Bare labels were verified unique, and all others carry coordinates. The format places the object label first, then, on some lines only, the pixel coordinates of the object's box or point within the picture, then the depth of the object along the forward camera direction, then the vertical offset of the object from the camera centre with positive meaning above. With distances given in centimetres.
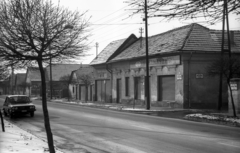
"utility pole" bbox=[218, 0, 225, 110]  2436 -77
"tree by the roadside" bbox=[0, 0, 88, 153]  850 +157
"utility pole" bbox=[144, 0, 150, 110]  2656 +129
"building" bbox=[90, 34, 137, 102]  4134 +285
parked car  2136 -95
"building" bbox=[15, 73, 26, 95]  11297 +525
